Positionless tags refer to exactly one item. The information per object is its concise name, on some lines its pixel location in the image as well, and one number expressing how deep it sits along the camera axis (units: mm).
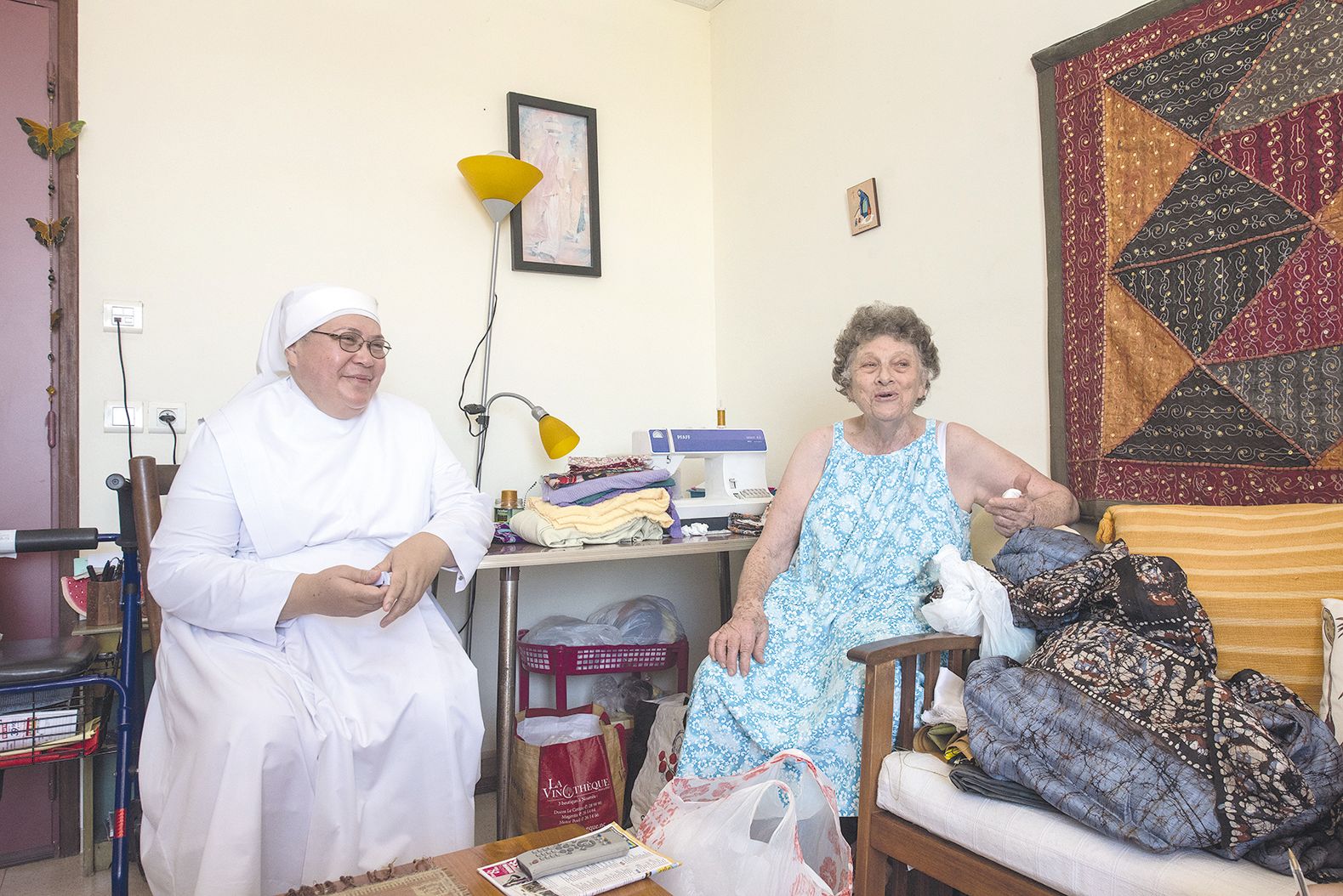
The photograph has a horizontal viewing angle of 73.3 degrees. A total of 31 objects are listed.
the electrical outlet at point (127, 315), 2518
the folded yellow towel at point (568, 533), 2303
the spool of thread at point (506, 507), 2727
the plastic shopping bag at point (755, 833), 1312
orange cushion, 1465
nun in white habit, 1629
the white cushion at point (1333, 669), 1335
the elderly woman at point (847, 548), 1857
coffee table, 1148
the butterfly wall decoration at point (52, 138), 2410
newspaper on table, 1136
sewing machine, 2588
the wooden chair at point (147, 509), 1919
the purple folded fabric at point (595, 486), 2447
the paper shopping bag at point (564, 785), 2340
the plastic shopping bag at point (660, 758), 2354
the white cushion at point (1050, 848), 1130
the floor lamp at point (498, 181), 2795
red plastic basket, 2625
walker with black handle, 1955
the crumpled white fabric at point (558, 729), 2428
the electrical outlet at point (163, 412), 2576
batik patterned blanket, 1146
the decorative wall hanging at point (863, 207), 2732
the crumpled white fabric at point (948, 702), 1601
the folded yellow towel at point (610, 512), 2344
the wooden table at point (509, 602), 2127
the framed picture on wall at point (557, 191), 3141
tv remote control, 1170
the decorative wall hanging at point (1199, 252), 1688
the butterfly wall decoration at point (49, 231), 2416
